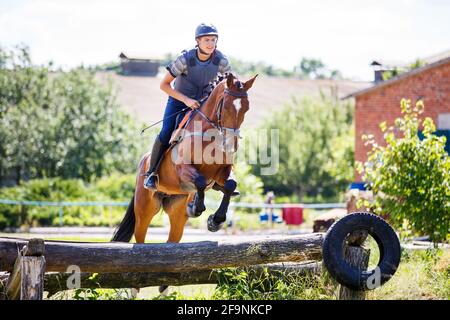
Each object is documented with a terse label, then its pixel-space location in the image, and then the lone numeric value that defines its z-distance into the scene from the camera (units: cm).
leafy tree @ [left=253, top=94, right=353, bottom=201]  3369
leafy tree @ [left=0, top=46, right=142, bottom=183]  2970
